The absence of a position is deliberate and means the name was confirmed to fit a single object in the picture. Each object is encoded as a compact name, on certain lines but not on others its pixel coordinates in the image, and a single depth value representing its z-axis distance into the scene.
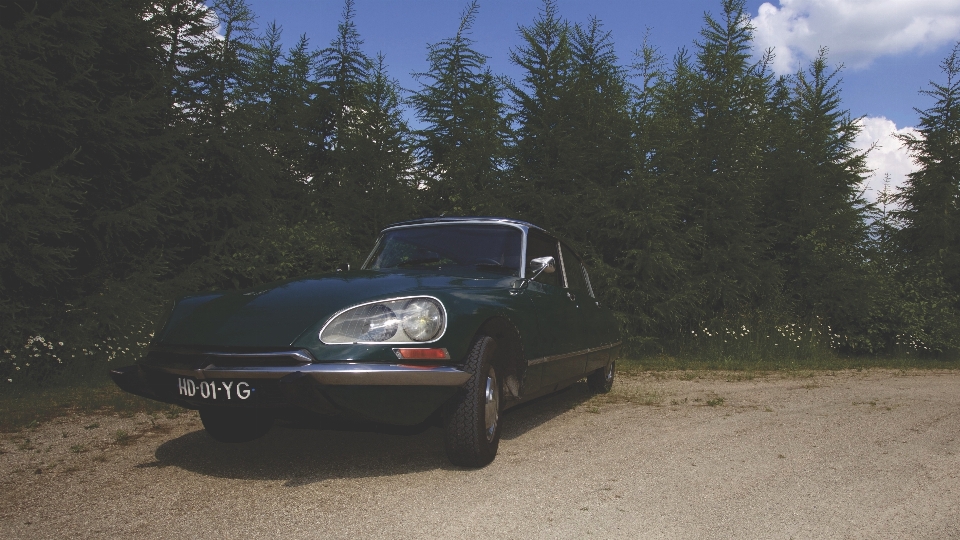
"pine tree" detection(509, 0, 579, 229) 13.50
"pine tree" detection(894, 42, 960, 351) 16.88
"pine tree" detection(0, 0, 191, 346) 8.12
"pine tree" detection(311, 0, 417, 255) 14.51
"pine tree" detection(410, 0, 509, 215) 13.89
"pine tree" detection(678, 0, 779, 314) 13.77
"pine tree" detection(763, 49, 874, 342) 15.66
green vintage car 3.51
